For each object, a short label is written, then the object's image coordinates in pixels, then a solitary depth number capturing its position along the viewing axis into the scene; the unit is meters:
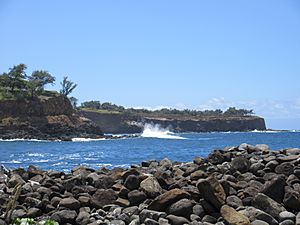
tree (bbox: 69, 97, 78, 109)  147.62
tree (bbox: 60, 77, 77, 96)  125.99
